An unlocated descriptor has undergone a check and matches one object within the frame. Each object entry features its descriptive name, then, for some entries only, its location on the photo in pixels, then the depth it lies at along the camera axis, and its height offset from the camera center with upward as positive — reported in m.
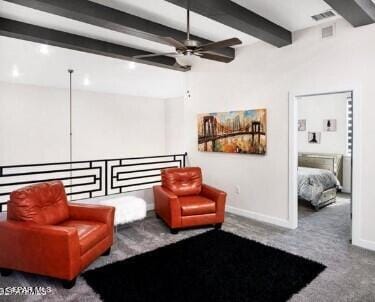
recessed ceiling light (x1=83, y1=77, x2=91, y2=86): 6.31 +1.41
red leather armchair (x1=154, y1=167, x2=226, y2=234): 3.99 -0.88
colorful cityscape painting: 4.57 +0.18
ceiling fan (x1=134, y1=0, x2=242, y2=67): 2.79 +1.00
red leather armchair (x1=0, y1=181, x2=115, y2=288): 2.57 -0.94
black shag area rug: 2.50 -1.35
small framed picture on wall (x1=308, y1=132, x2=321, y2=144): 7.19 +0.13
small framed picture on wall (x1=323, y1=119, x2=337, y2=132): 6.91 +0.43
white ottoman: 3.75 -0.93
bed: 5.19 -0.78
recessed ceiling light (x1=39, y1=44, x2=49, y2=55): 4.06 +1.39
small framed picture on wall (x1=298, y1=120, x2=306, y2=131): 7.42 +0.45
